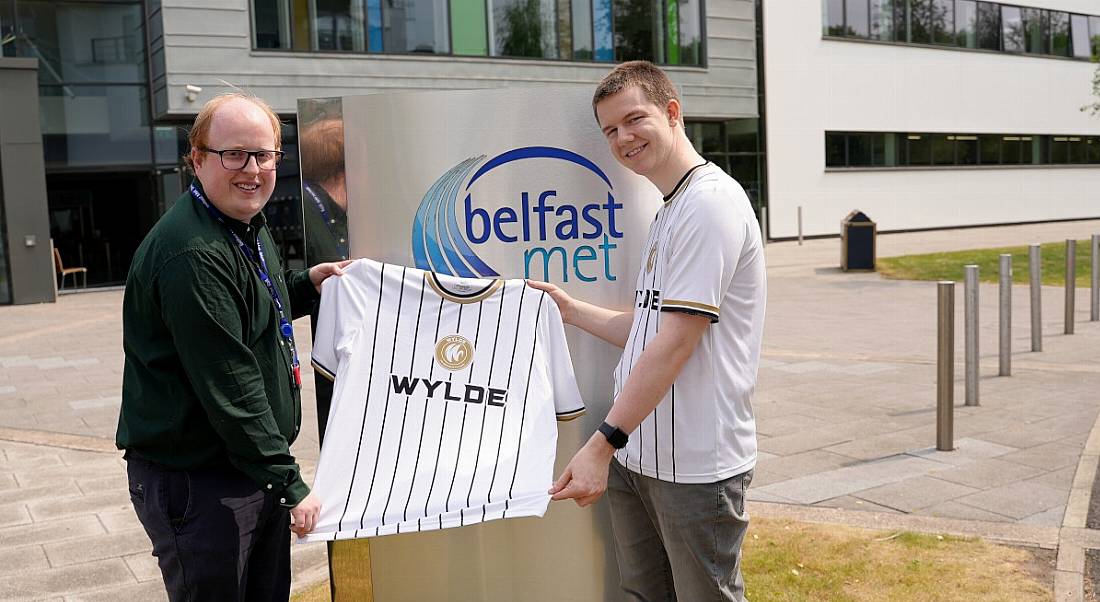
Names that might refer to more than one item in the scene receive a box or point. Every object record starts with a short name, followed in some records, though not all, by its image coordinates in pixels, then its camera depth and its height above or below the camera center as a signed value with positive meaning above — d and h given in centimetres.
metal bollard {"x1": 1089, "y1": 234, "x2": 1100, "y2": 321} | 1179 -115
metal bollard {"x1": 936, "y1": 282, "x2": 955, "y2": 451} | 614 -111
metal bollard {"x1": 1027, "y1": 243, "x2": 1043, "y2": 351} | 962 -109
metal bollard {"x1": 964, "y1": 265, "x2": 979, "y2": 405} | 707 -91
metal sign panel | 332 +7
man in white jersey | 256 -41
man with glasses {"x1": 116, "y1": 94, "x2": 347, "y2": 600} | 241 -38
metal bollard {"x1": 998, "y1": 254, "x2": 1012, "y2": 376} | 834 -106
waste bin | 1842 -81
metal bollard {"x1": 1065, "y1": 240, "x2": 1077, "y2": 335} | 1062 -94
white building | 2838 +266
